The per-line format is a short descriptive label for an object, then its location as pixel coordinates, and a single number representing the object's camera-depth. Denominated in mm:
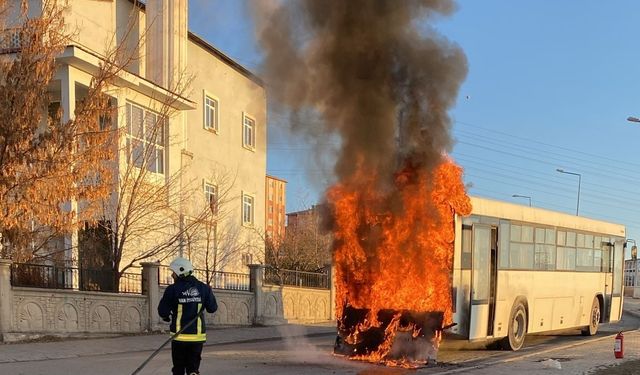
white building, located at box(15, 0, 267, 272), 18750
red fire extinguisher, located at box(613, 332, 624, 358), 11609
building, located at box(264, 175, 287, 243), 31819
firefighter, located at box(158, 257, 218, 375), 6016
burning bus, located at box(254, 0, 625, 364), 10203
